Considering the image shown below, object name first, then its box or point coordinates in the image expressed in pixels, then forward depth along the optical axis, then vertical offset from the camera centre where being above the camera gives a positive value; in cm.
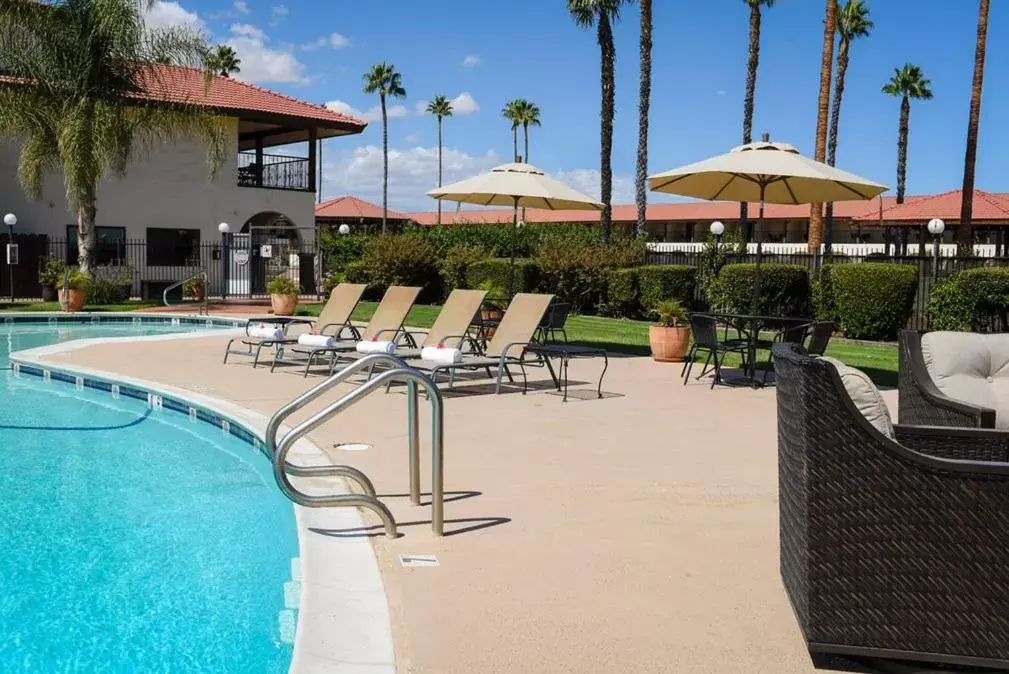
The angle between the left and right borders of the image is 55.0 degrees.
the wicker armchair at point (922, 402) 503 -73
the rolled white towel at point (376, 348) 1019 -101
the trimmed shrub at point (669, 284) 1950 -47
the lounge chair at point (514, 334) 970 -83
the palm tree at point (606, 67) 2975 +596
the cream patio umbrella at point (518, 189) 1275 +90
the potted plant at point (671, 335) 1269 -98
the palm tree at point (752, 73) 3338 +655
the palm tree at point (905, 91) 5850 +1062
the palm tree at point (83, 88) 2183 +370
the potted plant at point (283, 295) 1980 -89
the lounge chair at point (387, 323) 1181 -87
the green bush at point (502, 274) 2175 -40
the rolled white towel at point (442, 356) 948 -99
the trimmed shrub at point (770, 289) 1800 -49
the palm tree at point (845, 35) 4231 +1069
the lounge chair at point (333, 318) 1238 -86
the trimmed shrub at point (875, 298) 1664 -56
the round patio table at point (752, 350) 1032 -96
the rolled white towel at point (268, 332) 1209 -101
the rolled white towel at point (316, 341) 1119 -104
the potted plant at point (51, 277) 2378 -76
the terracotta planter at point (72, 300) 2117 -118
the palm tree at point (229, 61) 5547 +1100
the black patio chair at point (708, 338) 1019 -81
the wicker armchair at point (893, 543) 294 -85
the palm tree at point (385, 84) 6041 +1062
